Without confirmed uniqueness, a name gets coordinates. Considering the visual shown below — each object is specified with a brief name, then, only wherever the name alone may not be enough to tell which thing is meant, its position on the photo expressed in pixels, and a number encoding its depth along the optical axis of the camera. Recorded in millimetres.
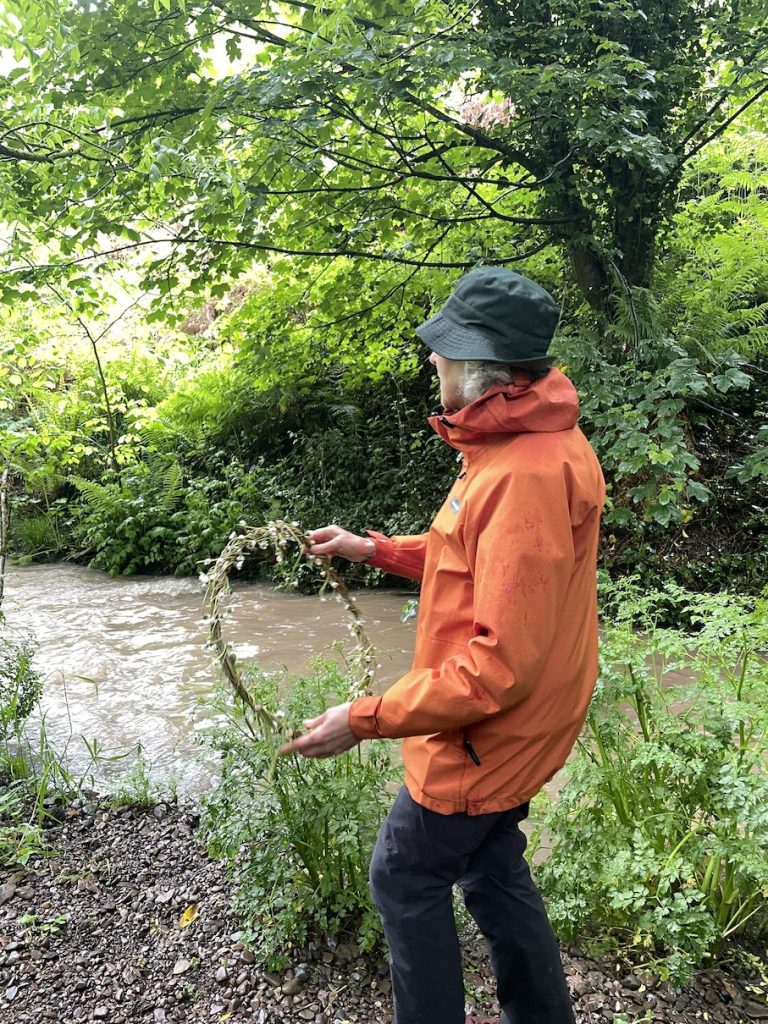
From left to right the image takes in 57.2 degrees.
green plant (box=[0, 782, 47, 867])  2873
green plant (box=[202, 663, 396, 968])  2176
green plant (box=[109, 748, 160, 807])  3451
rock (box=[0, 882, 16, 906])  2670
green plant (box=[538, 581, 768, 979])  1966
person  1428
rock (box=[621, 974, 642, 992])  2129
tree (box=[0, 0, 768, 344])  3793
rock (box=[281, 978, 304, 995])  2168
